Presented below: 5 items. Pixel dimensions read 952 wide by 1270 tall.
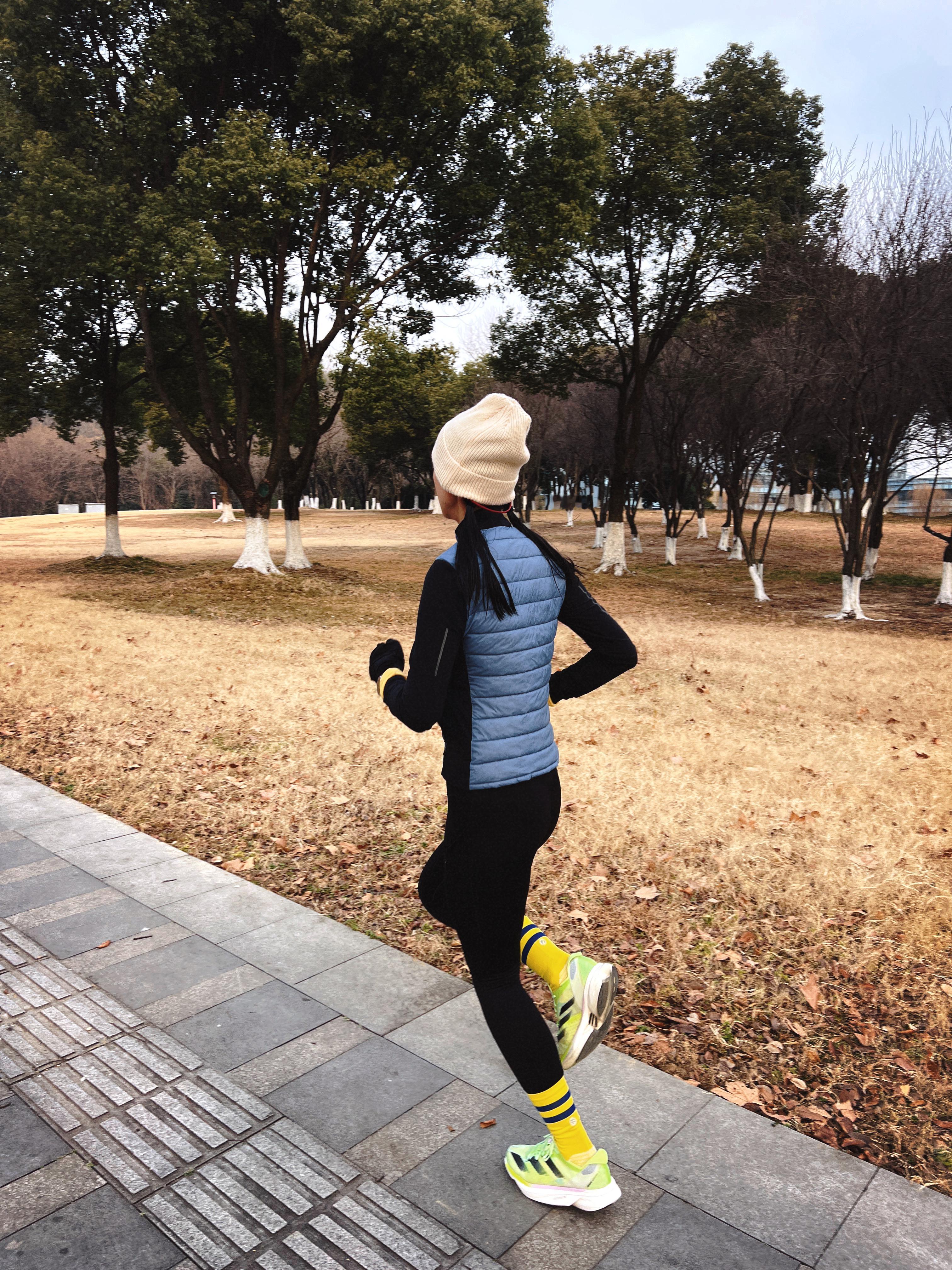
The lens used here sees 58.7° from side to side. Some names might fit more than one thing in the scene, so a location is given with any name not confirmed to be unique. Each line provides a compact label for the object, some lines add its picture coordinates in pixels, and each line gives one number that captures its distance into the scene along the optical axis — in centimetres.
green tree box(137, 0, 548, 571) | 1467
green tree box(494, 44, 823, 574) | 1753
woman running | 211
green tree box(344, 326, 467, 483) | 4753
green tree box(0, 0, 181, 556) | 1491
